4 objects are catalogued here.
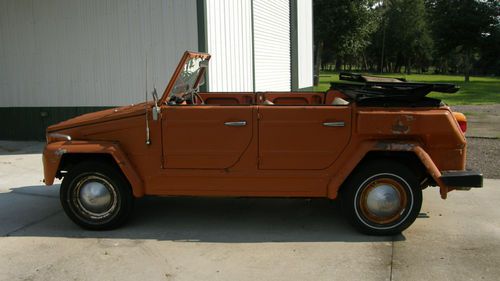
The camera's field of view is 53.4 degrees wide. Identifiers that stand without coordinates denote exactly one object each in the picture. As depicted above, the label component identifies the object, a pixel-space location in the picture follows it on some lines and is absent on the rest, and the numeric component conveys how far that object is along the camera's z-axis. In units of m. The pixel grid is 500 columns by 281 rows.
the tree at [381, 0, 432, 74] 70.31
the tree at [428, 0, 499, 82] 42.66
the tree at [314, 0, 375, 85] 40.59
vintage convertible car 4.87
